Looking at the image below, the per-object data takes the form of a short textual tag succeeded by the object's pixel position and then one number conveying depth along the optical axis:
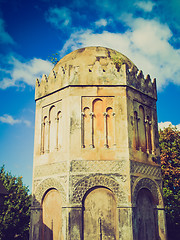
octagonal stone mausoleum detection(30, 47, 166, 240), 11.48
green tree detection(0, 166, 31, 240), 21.48
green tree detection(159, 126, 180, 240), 22.92
